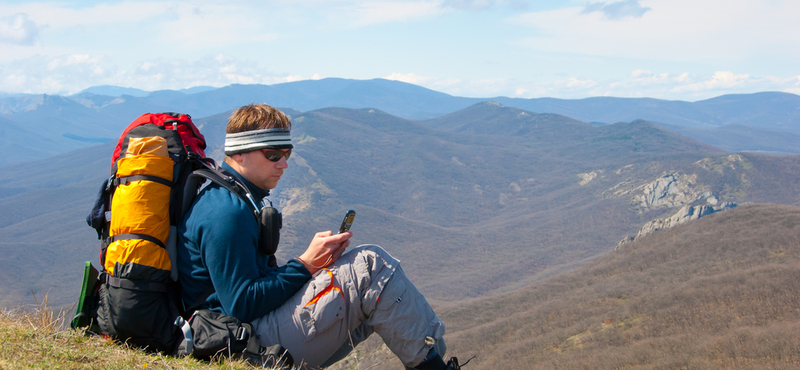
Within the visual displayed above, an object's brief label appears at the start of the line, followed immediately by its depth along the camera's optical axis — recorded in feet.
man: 9.97
